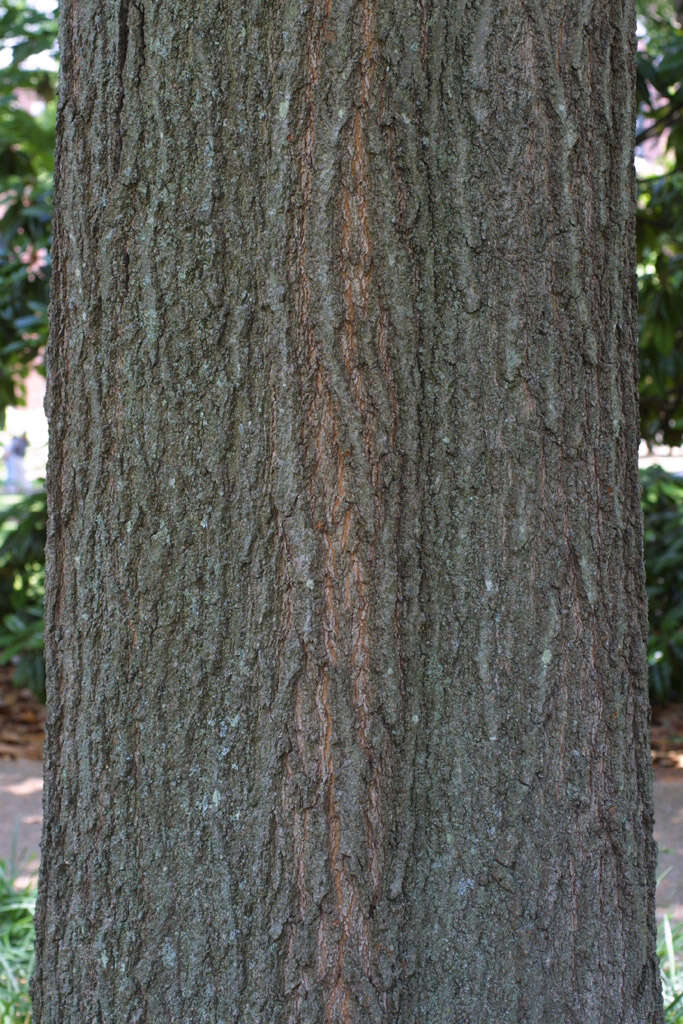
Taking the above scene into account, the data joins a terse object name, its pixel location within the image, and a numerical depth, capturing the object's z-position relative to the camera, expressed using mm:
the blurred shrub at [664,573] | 6487
